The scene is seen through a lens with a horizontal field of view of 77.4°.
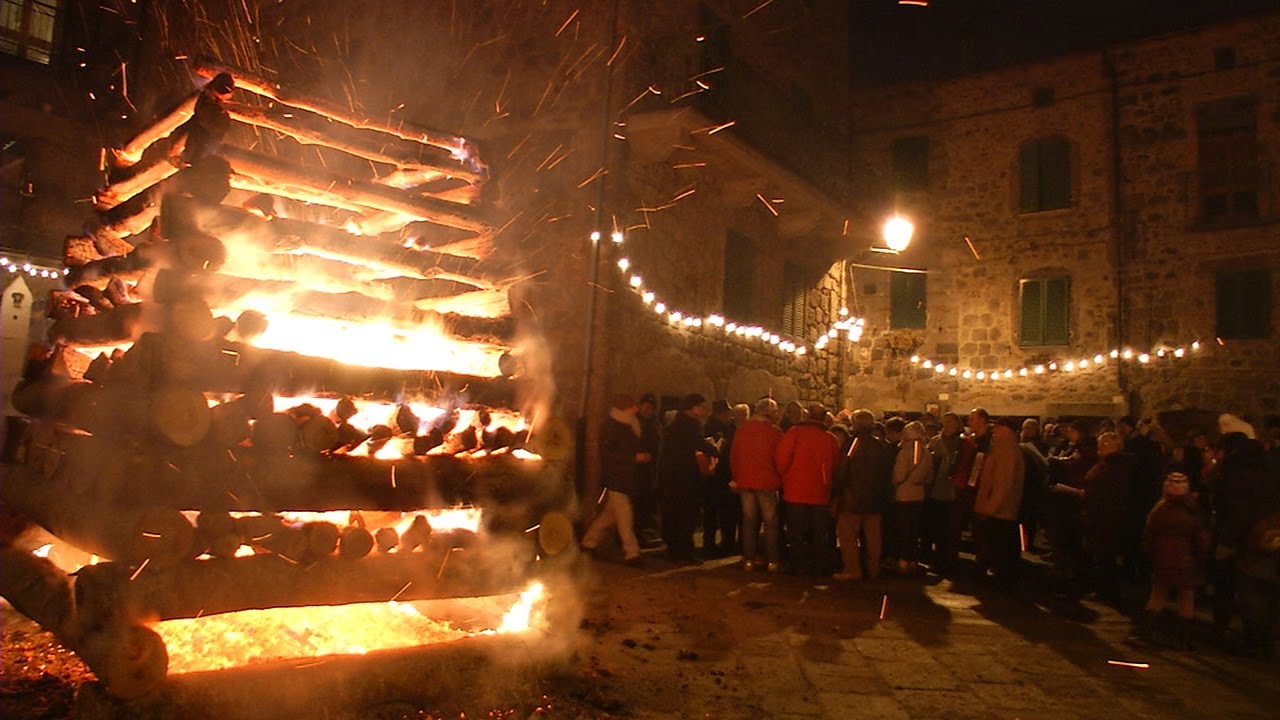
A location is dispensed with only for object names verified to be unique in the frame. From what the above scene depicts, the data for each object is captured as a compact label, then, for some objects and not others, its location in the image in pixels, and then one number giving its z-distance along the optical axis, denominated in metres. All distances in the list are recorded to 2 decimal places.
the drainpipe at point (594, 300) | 9.33
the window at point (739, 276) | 12.56
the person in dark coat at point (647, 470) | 8.90
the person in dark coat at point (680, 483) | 8.85
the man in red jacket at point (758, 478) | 8.55
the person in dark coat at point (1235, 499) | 6.22
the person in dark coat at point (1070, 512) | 8.57
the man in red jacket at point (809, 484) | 8.20
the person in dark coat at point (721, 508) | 9.41
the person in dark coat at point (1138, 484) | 7.96
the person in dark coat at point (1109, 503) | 7.69
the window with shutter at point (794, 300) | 14.55
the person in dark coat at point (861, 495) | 8.29
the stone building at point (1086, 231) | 16.09
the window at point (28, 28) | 17.36
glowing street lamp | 11.63
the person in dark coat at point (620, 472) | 8.35
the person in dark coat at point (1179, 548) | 6.28
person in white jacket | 8.64
